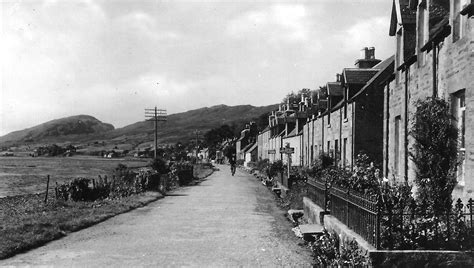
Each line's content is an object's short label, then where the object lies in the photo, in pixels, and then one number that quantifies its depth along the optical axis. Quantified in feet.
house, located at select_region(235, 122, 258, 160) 341.21
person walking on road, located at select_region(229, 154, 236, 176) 170.27
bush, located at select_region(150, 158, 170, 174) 114.51
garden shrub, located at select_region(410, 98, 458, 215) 30.58
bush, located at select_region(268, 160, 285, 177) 119.96
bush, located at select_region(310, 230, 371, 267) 23.31
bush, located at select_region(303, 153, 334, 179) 75.18
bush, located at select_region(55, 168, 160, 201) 73.05
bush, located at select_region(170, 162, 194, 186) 111.14
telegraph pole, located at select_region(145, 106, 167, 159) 203.56
